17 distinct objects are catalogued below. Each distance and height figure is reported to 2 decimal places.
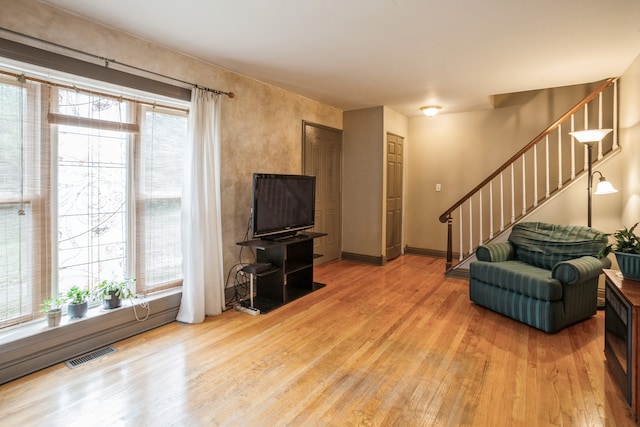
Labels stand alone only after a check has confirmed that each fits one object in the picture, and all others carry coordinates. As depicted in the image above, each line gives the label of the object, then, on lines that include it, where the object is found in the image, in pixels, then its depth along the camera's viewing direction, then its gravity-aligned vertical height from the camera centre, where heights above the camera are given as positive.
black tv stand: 3.72 -0.71
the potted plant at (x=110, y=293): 2.81 -0.69
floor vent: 2.50 -1.12
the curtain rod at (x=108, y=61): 2.27 +1.16
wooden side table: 1.94 -0.77
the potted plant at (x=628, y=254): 2.26 -0.30
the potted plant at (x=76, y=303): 2.60 -0.72
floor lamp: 3.45 +0.58
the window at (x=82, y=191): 2.33 +0.14
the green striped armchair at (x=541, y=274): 2.99 -0.61
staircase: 4.18 +0.48
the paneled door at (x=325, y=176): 5.10 +0.52
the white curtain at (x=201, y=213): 3.21 -0.04
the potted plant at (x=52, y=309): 2.46 -0.73
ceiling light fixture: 5.25 +1.51
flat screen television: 3.63 +0.05
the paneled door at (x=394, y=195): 5.74 +0.23
